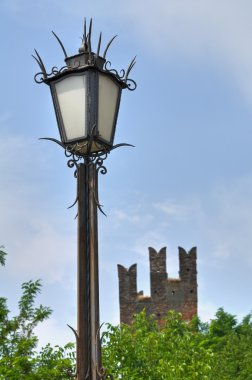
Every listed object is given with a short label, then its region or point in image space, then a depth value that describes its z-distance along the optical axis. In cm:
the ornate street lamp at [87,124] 510
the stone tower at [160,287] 5525
